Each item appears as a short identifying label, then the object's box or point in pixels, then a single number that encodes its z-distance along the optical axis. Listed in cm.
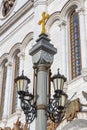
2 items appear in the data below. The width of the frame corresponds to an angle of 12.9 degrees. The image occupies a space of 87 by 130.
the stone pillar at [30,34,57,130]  653
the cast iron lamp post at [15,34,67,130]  673
